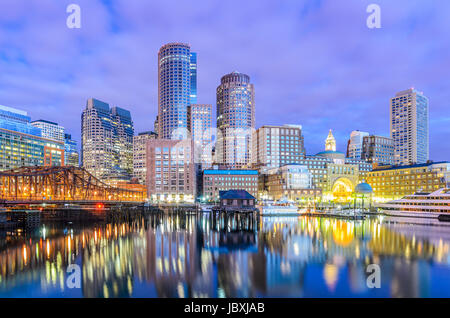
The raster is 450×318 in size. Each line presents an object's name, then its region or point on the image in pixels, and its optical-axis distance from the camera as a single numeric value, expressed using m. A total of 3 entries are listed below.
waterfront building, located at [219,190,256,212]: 83.12
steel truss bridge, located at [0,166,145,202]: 81.45
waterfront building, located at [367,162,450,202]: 118.31
